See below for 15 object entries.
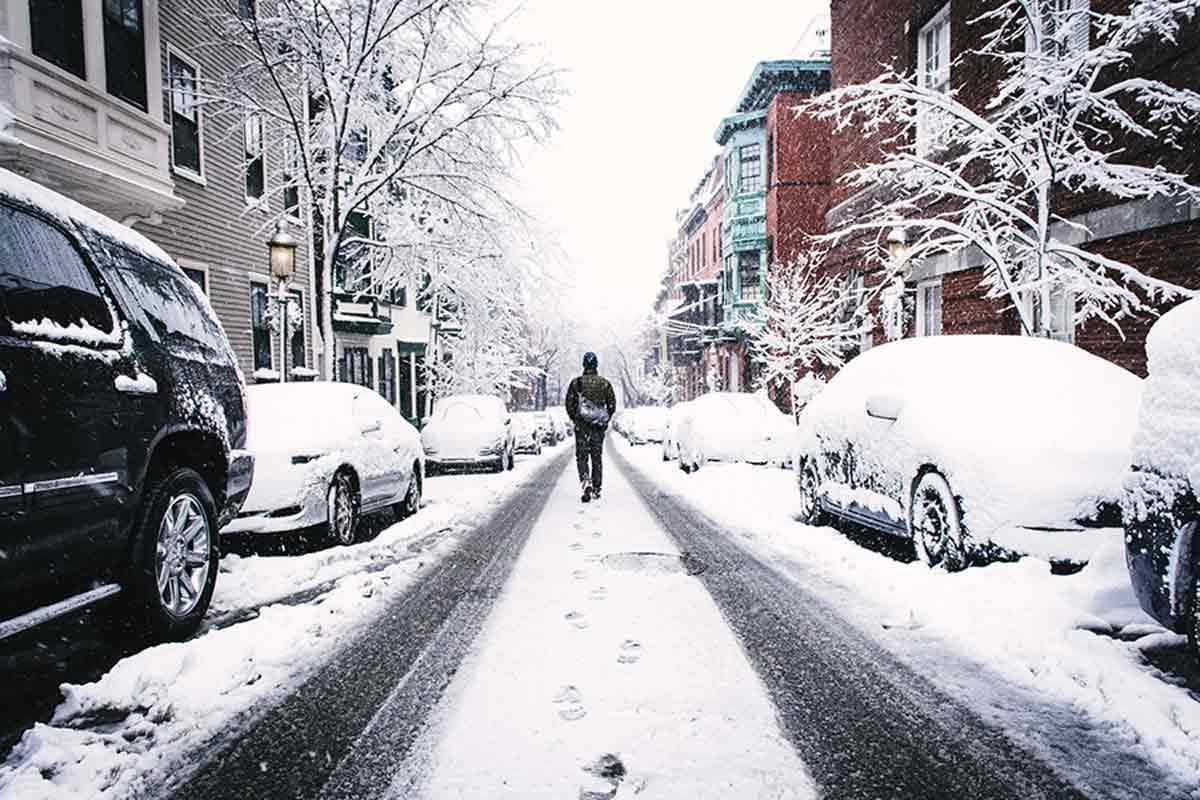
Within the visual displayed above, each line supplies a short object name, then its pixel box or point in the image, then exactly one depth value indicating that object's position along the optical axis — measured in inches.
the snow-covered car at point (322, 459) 250.7
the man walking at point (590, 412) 402.9
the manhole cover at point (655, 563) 236.4
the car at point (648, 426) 1185.2
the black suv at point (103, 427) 123.1
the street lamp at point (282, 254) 474.3
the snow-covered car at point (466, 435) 606.9
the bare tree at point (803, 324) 829.8
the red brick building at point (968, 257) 358.3
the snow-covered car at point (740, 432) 529.0
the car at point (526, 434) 954.9
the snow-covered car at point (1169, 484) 134.2
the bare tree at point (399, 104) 522.0
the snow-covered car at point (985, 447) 187.3
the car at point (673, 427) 630.0
